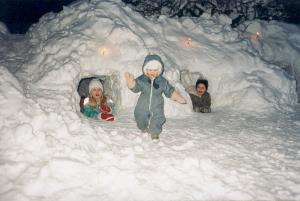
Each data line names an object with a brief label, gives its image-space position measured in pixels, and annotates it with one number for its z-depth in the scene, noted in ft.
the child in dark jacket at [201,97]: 21.65
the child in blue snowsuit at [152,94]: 15.23
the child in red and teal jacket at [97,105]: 18.06
